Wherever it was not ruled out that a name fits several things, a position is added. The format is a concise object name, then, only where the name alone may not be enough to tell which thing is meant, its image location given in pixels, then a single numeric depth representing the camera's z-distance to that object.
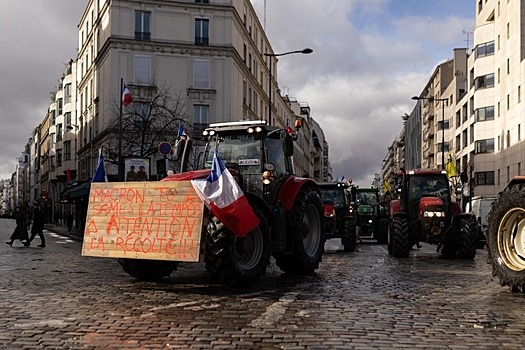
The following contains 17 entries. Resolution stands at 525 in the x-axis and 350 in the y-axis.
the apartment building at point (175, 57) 49.00
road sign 22.99
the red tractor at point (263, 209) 11.02
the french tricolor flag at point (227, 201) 10.23
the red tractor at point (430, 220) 18.14
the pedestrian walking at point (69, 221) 44.47
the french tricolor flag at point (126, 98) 29.83
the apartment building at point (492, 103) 51.34
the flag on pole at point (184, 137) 12.56
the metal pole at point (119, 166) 28.45
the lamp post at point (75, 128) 67.75
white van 31.23
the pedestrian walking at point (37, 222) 25.89
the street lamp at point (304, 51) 34.03
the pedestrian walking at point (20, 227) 25.92
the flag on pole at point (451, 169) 48.32
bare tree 36.88
